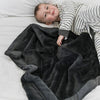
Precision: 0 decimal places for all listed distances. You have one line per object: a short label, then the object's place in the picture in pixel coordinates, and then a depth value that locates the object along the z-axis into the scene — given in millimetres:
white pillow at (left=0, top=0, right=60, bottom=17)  1569
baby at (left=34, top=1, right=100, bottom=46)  1342
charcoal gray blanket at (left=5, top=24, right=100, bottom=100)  972
